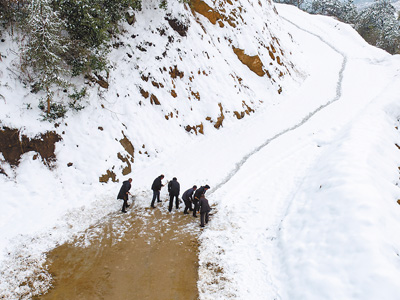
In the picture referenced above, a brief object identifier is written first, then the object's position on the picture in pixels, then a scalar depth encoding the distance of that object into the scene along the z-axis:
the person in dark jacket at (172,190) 11.94
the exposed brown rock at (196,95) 19.99
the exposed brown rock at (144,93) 17.16
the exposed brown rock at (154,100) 17.44
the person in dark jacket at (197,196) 11.76
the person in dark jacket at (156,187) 12.02
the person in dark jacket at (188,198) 11.98
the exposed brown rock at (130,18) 18.49
